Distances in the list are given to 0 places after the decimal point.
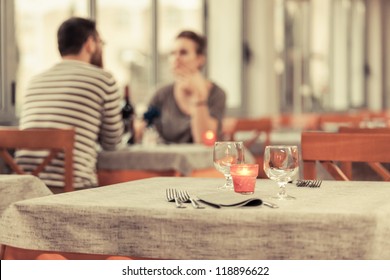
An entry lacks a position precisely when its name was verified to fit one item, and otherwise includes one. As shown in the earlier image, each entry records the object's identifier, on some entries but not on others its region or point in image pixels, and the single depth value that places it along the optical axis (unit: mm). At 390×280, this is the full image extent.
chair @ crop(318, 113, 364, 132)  9786
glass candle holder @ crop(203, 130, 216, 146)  6201
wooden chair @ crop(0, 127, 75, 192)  4810
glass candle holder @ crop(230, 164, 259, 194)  2870
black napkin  2467
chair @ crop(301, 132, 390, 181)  3729
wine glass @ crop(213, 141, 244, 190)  3138
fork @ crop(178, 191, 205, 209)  2490
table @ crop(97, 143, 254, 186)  5530
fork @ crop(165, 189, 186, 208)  2537
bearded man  5288
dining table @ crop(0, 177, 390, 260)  2300
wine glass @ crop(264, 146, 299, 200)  2801
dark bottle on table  6311
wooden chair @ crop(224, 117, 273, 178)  8467
